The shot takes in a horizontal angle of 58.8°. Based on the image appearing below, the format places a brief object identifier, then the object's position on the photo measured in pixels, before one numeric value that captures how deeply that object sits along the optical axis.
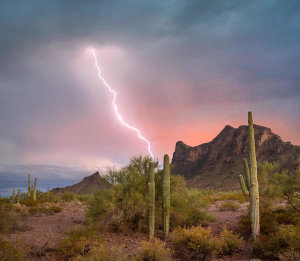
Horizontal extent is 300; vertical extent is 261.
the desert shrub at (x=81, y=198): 47.03
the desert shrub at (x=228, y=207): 27.76
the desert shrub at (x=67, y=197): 46.33
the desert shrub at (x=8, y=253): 8.37
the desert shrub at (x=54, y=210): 28.55
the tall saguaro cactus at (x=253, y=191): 12.89
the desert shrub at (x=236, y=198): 35.91
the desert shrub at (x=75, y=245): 11.11
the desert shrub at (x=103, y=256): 8.75
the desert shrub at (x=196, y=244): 11.08
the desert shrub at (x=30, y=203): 33.94
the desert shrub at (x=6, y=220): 13.40
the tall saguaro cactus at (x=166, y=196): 14.87
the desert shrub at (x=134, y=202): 15.72
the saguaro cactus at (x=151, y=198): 14.87
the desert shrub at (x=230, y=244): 11.62
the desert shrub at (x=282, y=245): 9.44
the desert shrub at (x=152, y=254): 9.94
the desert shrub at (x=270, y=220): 13.21
